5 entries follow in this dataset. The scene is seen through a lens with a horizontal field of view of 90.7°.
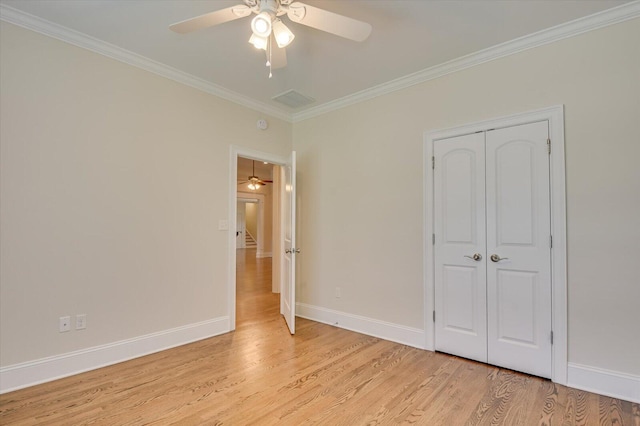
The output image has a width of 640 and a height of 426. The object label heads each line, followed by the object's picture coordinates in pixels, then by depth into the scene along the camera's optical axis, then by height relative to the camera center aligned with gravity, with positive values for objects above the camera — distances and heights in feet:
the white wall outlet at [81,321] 8.70 -2.81
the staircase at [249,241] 48.26 -3.26
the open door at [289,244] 11.89 -0.97
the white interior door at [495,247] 8.52 -0.79
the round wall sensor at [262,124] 13.41 +4.08
